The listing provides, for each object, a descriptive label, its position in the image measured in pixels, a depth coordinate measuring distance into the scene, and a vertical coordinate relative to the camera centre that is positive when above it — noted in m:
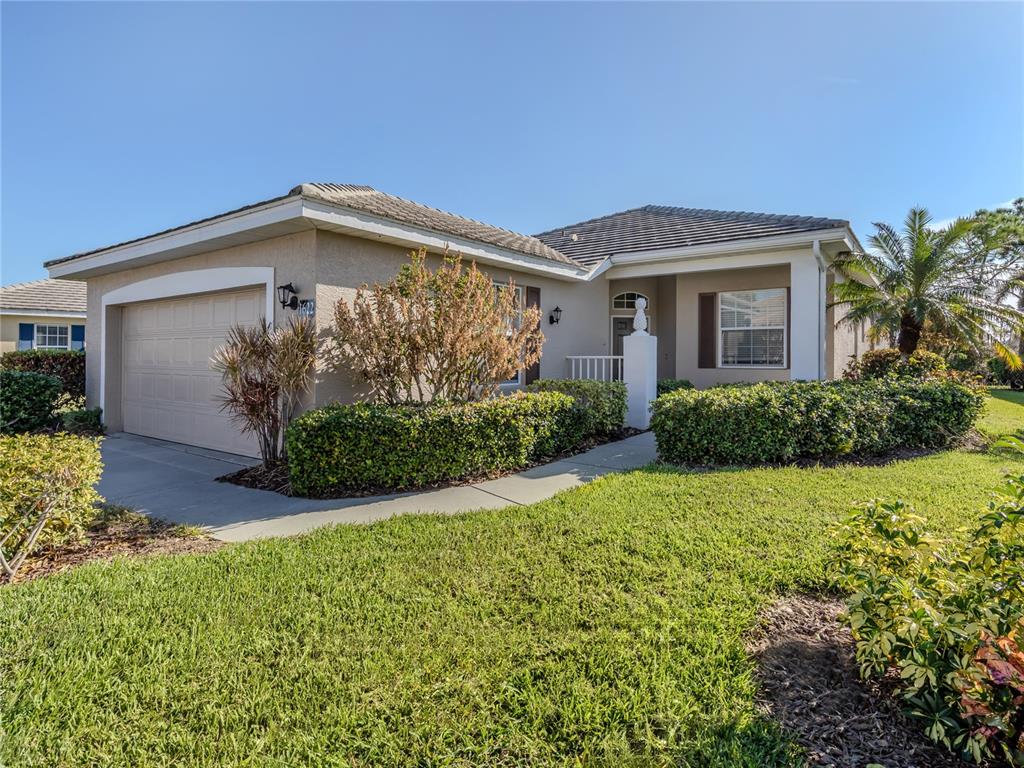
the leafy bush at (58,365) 13.05 +0.28
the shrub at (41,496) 4.07 -0.98
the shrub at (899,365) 11.18 +0.35
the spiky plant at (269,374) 7.16 +0.05
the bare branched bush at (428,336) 7.33 +0.60
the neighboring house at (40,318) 19.42 +2.25
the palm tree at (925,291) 11.40 +2.03
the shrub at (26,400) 10.64 -0.49
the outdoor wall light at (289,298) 7.59 +1.17
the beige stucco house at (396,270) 7.72 +1.84
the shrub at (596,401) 9.30 -0.40
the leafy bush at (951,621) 2.12 -1.08
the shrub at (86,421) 11.17 -0.97
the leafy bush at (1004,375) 23.55 +0.28
